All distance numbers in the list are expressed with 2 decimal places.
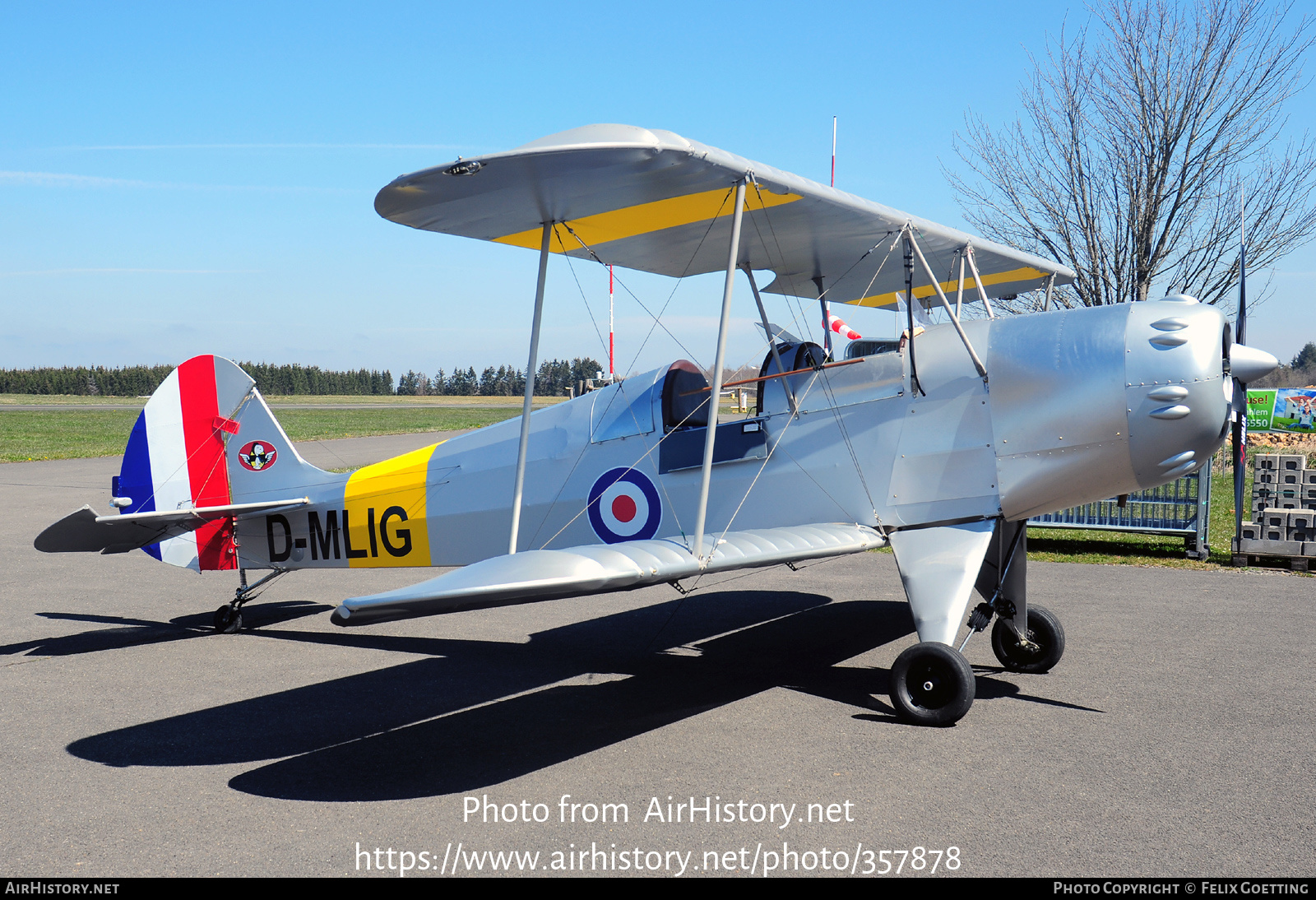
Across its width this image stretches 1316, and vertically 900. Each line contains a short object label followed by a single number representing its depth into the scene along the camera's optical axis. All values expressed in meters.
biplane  4.82
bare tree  14.95
